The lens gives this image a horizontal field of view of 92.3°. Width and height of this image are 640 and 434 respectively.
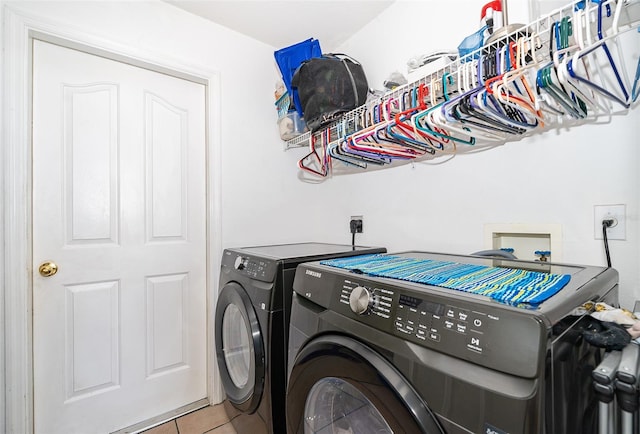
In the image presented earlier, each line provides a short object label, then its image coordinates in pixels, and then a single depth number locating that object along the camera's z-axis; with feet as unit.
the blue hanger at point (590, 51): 2.21
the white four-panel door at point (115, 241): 4.90
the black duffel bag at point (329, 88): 5.01
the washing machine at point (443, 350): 1.60
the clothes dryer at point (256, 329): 3.83
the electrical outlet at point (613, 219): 3.22
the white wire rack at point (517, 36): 2.60
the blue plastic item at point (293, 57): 5.98
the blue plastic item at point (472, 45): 3.56
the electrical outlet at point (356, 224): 6.45
